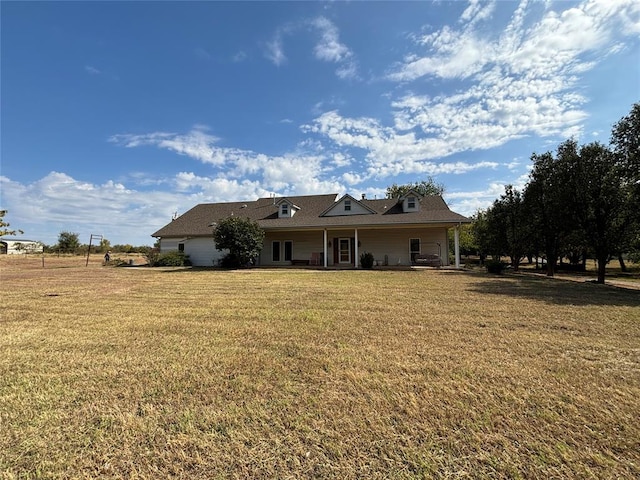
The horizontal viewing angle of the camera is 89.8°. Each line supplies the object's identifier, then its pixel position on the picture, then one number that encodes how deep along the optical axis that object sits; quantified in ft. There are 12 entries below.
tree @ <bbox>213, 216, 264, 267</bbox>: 64.34
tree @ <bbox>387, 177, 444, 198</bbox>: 161.61
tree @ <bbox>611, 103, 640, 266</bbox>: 40.55
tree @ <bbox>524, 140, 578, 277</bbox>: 51.26
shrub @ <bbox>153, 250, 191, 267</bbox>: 73.77
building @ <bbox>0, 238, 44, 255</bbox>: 172.54
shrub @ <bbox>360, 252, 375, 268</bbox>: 63.04
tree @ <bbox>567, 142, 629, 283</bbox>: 46.01
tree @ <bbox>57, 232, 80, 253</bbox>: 162.09
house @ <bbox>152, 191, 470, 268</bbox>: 66.90
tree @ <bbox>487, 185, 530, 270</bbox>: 71.41
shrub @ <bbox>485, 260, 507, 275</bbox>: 57.62
